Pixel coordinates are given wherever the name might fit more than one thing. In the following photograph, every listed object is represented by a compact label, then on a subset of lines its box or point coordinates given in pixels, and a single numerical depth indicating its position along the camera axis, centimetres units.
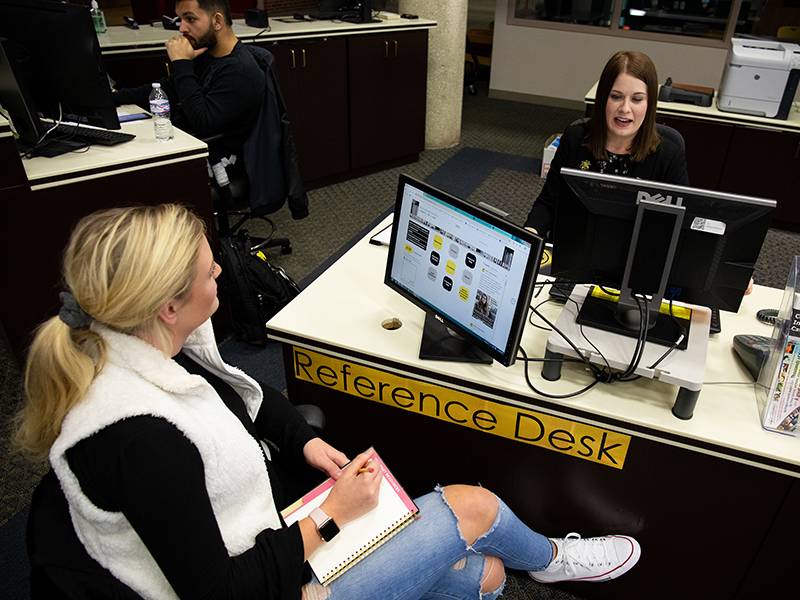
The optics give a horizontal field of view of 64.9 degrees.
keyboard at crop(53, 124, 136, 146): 244
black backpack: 255
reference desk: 134
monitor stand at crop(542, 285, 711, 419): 131
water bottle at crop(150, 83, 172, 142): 246
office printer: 334
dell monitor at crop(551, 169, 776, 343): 132
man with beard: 260
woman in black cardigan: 212
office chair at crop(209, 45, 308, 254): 273
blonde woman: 90
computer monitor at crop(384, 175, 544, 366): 130
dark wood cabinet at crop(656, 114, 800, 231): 356
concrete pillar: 450
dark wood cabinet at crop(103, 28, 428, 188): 380
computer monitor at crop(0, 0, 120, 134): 220
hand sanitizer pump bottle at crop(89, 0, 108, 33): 335
